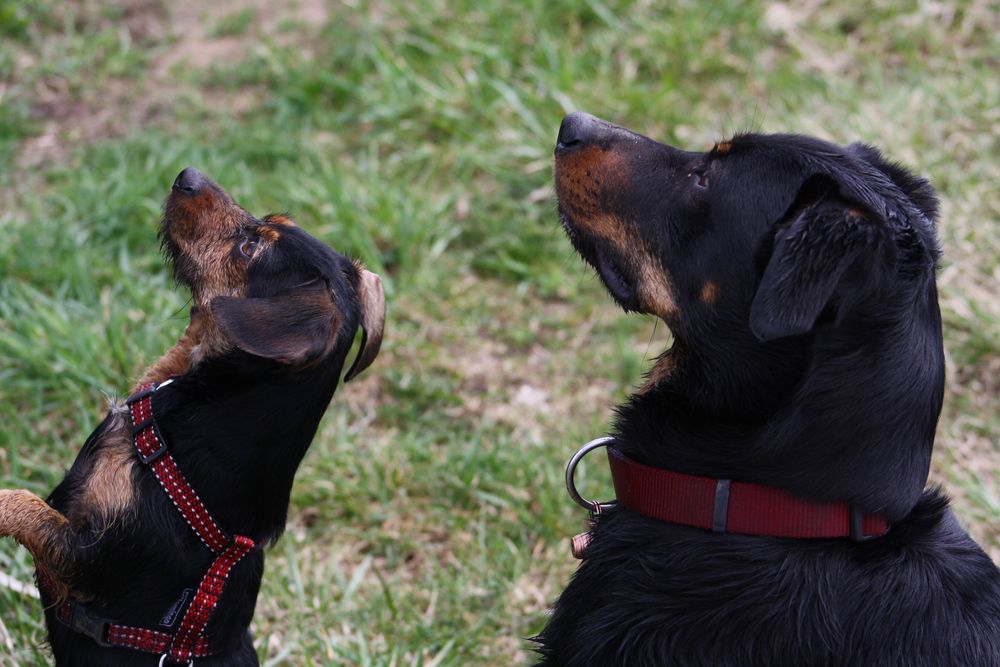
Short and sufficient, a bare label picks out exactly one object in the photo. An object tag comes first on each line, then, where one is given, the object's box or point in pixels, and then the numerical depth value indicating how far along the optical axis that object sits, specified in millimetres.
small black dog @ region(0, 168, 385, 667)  2980
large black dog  2596
